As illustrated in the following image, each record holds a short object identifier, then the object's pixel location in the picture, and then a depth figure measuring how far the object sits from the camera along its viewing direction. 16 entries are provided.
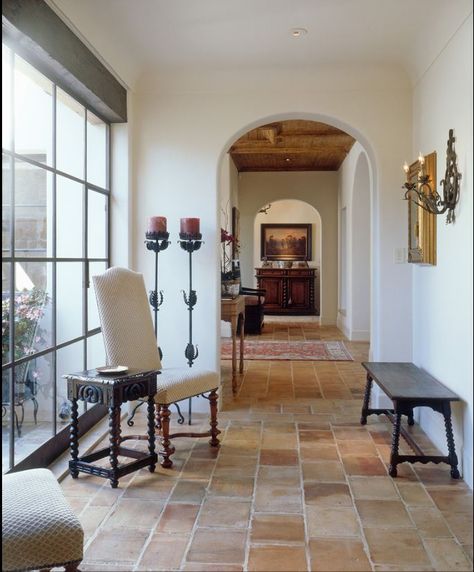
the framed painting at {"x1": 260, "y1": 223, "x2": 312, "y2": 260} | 13.34
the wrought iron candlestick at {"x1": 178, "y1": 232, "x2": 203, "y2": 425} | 4.18
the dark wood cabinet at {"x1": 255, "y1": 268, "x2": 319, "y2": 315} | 12.42
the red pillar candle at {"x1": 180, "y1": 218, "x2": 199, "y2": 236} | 4.17
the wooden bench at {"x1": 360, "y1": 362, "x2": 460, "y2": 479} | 3.09
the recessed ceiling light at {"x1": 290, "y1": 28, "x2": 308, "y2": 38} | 3.60
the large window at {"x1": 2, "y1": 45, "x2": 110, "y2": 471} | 2.74
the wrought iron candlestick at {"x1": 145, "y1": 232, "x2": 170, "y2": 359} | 4.15
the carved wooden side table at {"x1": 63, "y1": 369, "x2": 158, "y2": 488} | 2.90
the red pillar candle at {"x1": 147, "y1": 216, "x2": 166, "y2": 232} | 4.13
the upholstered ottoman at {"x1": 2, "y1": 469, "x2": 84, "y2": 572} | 1.60
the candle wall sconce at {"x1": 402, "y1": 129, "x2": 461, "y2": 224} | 3.13
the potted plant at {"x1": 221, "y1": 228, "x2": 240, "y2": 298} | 5.11
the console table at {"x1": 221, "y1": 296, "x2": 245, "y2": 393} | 4.82
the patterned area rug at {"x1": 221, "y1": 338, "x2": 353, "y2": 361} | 6.92
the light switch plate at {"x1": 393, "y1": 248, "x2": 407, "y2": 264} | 4.29
